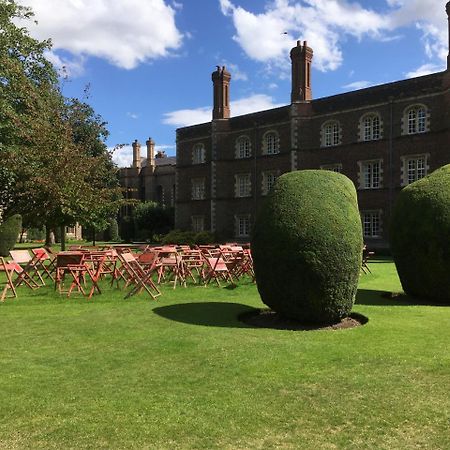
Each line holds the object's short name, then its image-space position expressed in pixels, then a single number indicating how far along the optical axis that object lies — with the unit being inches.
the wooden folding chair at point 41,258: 522.3
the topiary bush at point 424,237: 403.9
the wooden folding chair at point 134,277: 432.1
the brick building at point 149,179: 2591.0
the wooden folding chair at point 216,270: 518.2
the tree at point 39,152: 693.9
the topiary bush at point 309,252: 300.2
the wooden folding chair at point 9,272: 424.5
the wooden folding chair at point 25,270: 480.1
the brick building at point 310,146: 1200.8
